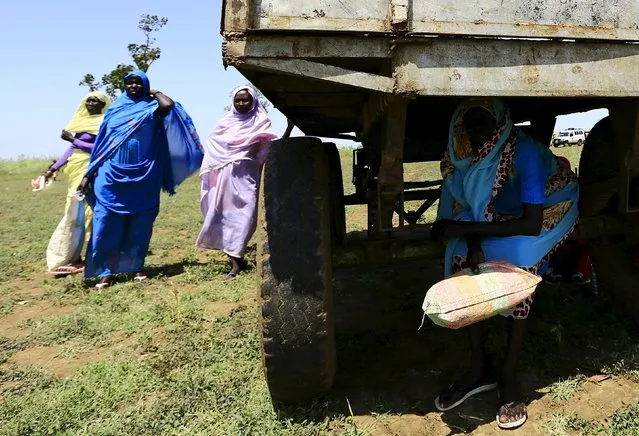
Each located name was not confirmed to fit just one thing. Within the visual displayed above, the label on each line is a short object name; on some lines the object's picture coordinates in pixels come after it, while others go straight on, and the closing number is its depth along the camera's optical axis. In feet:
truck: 6.35
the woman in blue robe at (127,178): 18.38
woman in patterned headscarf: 8.18
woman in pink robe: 18.38
